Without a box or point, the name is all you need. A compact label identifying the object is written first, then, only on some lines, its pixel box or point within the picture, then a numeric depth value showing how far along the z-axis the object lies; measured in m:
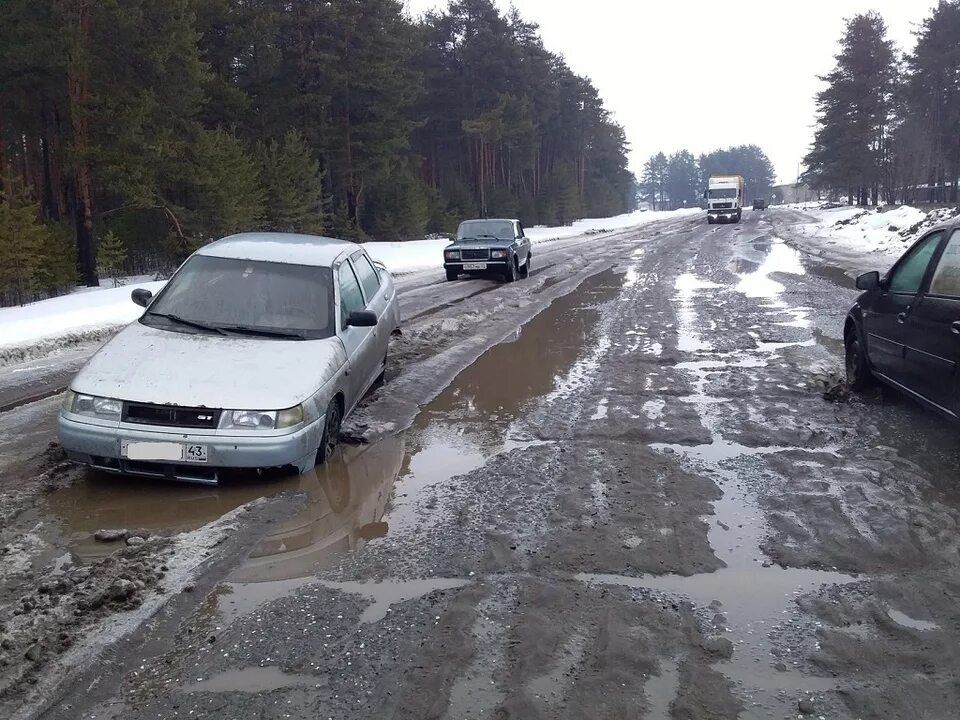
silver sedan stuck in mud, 4.91
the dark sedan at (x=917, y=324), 5.48
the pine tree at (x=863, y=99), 63.56
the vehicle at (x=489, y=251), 19.38
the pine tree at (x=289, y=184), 30.56
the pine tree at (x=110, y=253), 24.22
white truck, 55.22
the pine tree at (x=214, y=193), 25.33
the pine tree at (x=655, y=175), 191.50
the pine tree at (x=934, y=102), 53.44
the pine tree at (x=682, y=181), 187.75
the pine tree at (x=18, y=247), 19.38
